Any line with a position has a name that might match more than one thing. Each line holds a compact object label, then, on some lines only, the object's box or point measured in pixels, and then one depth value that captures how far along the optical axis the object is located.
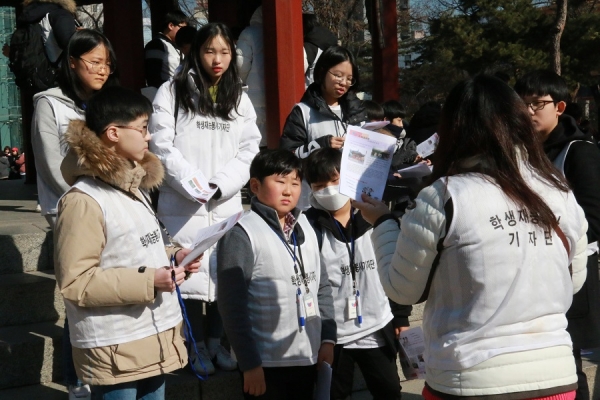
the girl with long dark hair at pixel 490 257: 2.41
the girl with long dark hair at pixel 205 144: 4.39
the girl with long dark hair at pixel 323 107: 4.99
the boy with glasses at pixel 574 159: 3.84
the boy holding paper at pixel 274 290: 3.51
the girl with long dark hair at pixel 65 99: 4.22
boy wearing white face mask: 4.07
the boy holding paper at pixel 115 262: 3.05
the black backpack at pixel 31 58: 5.89
